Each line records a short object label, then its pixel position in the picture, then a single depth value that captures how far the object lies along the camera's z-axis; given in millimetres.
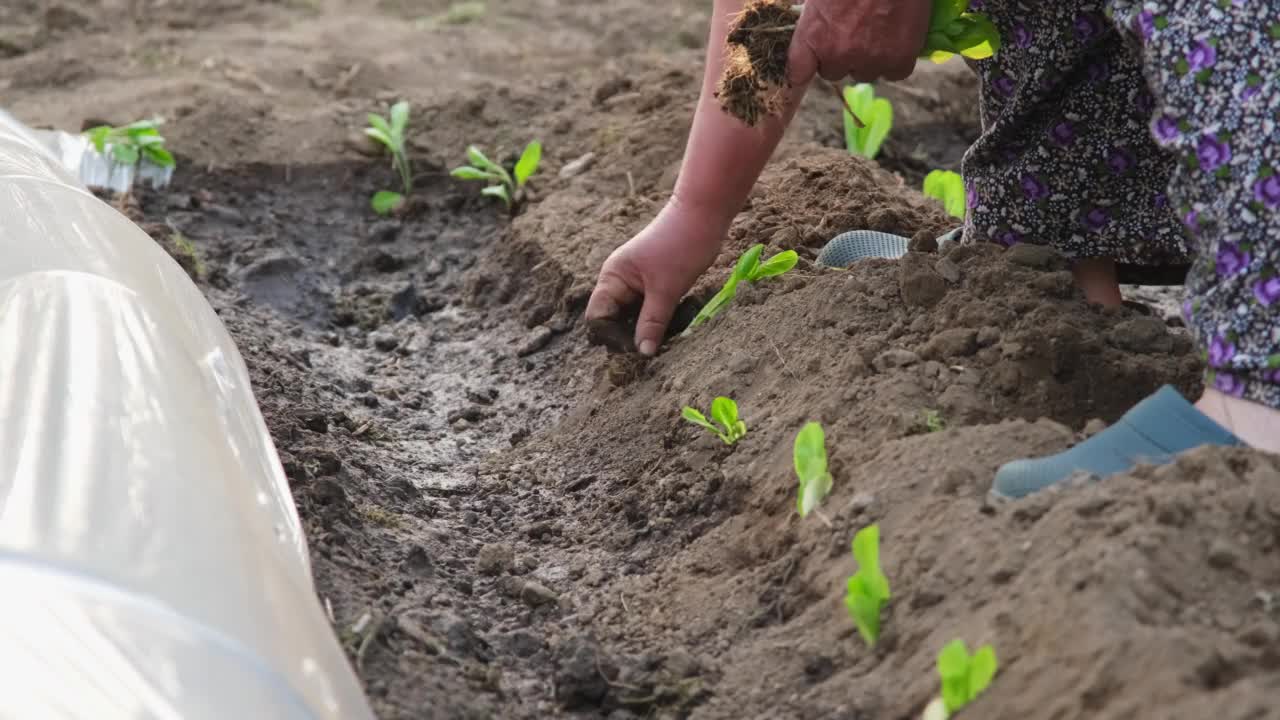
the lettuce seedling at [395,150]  3868
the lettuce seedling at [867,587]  2690
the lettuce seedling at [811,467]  2842
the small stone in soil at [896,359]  2953
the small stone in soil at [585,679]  2781
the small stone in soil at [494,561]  2993
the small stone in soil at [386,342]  3534
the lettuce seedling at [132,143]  3727
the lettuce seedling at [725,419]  2998
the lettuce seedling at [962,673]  2583
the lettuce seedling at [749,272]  3182
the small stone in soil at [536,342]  3457
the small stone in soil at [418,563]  2952
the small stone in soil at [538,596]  2933
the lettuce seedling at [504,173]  3755
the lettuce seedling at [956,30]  2926
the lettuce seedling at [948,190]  3518
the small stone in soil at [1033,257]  3056
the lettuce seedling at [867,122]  3731
